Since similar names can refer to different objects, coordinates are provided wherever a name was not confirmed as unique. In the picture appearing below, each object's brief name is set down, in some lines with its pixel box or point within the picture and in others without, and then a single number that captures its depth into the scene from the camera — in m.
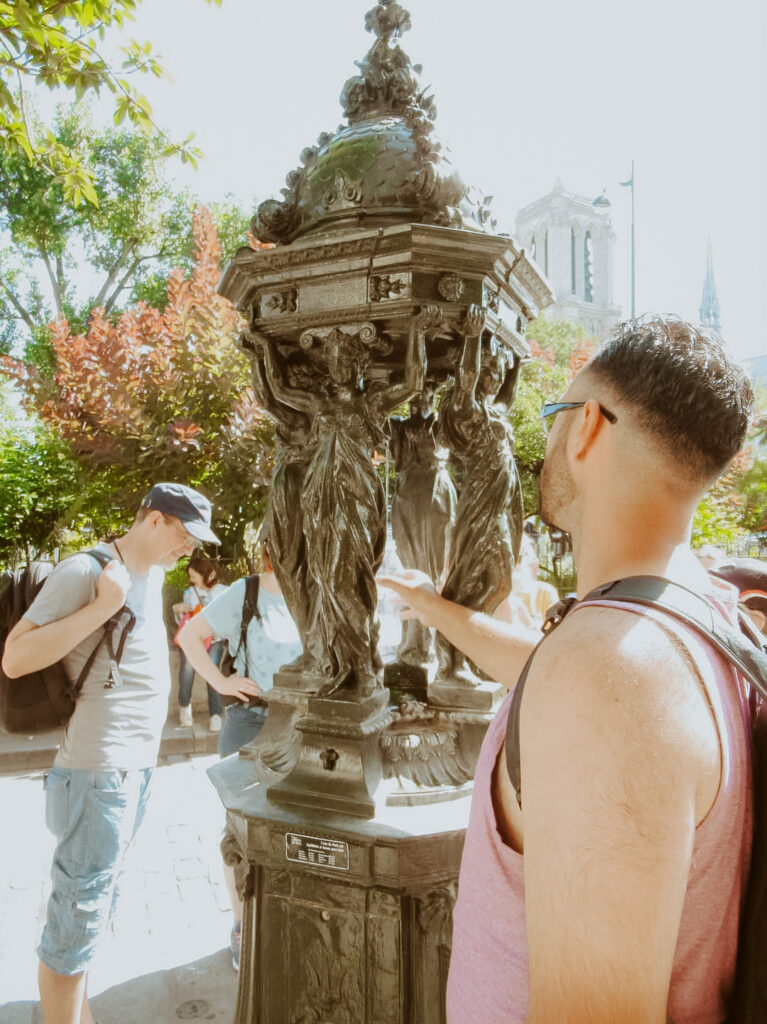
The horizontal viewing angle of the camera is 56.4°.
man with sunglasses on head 0.81
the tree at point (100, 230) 19.66
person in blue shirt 3.79
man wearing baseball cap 2.61
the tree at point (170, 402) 8.48
